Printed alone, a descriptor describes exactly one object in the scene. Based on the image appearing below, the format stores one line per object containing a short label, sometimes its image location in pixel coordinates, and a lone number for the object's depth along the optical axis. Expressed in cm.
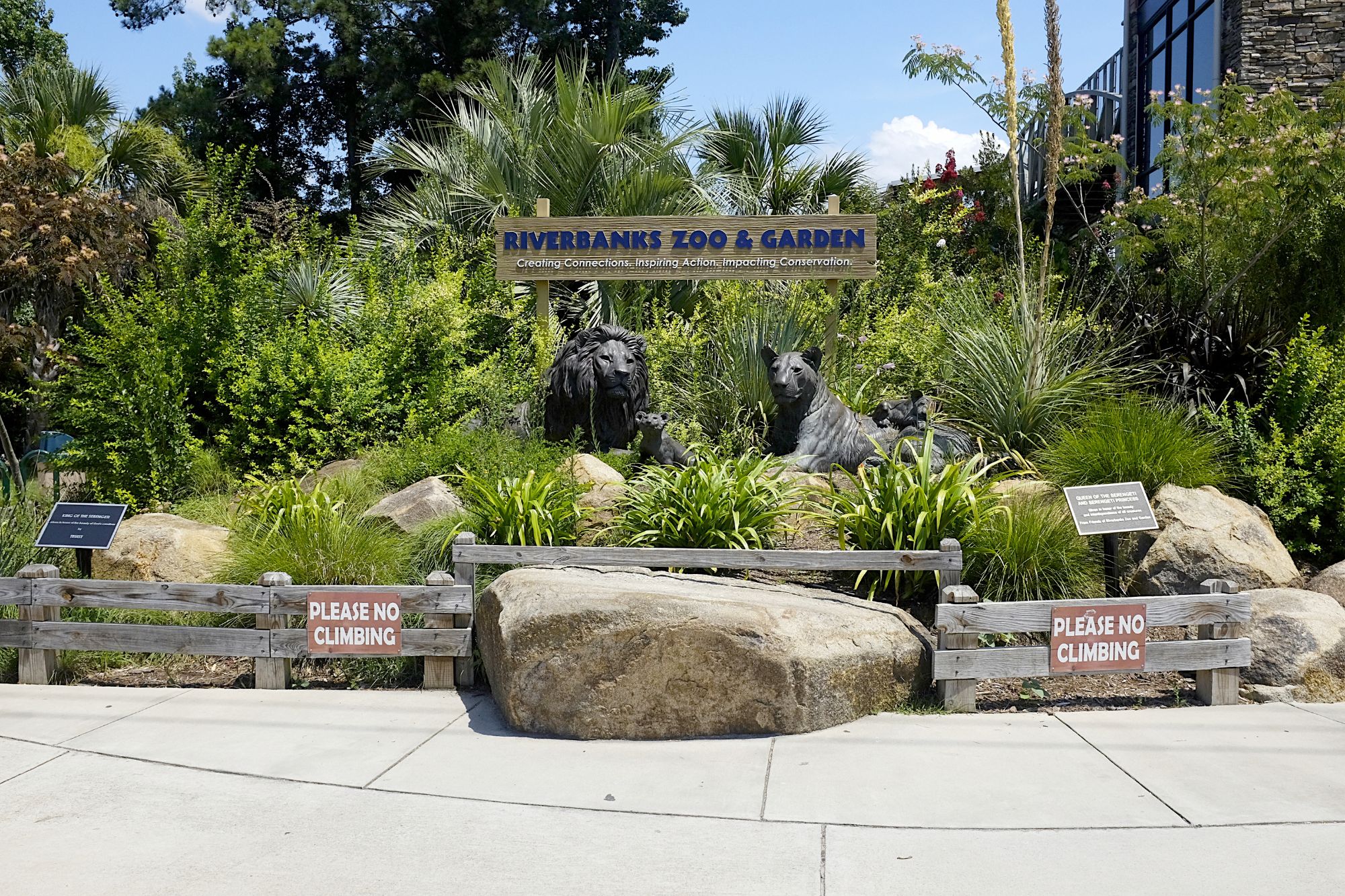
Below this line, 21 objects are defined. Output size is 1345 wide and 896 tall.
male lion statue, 792
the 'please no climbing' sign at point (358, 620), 576
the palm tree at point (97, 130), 1420
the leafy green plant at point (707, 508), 652
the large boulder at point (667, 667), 505
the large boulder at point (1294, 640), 561
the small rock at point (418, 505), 691
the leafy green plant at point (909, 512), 632
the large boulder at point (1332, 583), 643
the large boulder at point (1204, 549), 638
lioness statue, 765
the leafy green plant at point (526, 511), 652
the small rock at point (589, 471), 727
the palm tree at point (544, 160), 1327
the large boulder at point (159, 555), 677
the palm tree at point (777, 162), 1547
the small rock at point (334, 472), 788
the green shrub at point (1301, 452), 722
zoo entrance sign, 1002
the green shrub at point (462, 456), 729
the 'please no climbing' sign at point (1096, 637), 542
